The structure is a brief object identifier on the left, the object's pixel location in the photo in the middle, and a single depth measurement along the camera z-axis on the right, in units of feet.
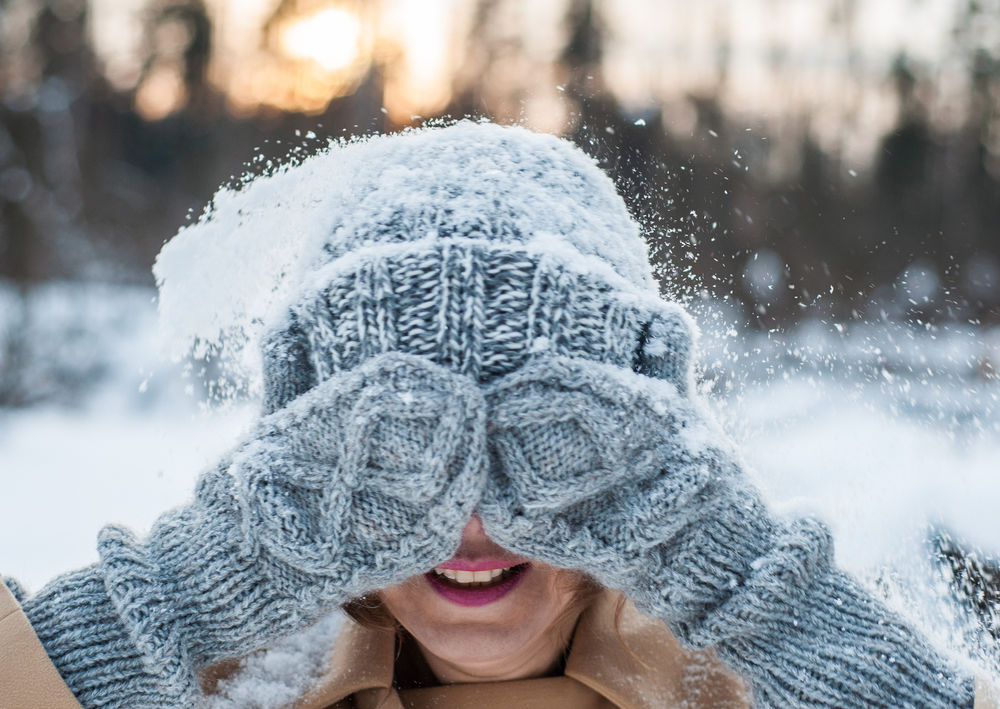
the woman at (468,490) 2.54
